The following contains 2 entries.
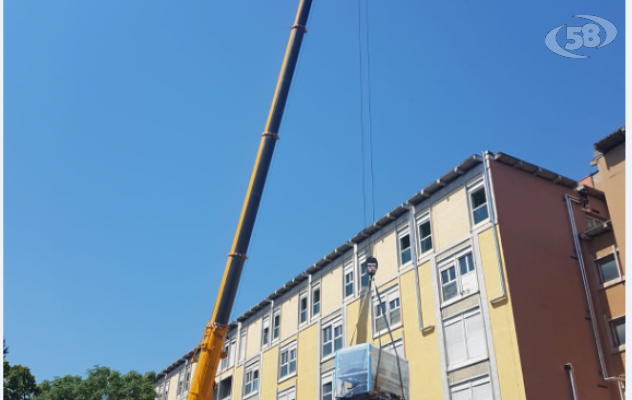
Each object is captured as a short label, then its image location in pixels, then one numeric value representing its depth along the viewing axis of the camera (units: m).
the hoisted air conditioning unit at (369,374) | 22.44
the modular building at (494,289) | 23.12
